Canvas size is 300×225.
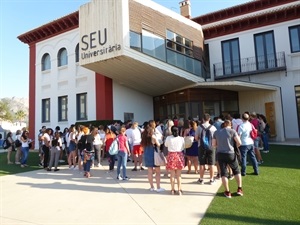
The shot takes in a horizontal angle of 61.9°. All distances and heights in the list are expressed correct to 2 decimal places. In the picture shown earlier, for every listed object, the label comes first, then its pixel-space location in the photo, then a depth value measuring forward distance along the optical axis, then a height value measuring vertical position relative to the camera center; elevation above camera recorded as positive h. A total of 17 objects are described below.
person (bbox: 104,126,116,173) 9.65 -0.31
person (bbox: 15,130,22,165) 12.26 -0.74
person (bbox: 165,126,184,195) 6.20 -0.61
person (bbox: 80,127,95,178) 8.70 -0.49
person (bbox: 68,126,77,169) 10.46 -0.45
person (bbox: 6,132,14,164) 12.48 -0.26
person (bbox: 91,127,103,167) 9.66 -0.35
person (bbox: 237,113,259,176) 7.63 -0.41
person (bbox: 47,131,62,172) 10.12 -0.54
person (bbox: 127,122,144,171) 9.01 -0.36
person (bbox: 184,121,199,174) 7.92 -0.49
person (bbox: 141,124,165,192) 6.72 -0.50
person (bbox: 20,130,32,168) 11.61 -0.37
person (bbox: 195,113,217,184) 7.03 -0.64
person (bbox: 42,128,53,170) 10.52 -0.33
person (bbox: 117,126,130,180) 7.92 -0.62
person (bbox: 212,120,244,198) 5.91 -0.56
